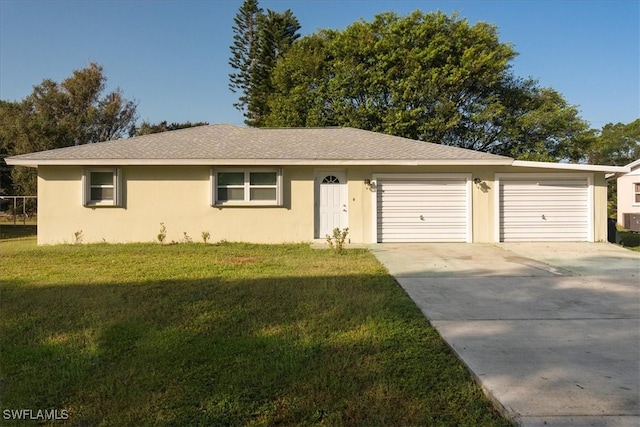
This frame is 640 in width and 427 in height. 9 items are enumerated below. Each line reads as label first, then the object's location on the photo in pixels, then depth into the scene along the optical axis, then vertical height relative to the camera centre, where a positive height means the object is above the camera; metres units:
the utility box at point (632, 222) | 20.19 -0.43
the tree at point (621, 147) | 43.66 +6.88
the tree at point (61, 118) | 25.55 +6.50
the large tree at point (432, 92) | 23.48 +7.05
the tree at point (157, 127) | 32.89 +7.16
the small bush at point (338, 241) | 9.91 -0.65
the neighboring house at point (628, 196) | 22.51 +0.94
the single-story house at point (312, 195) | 11.36 +0.52
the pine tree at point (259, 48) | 29.58 +11.70
